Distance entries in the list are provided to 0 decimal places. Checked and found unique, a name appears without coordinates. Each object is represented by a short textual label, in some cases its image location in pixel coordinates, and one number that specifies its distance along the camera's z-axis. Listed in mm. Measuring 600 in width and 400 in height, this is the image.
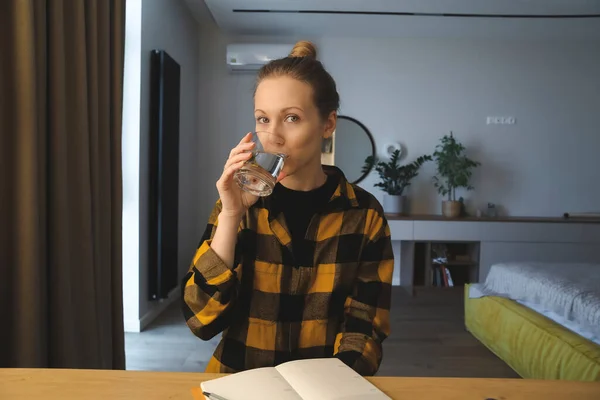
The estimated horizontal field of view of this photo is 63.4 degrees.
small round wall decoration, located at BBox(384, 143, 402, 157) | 4645
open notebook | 645
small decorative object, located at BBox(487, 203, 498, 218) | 4531
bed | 2008
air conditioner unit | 4387
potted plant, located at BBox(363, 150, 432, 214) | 4414
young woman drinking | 931
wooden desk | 664
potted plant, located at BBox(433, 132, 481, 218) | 4277
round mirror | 4668
